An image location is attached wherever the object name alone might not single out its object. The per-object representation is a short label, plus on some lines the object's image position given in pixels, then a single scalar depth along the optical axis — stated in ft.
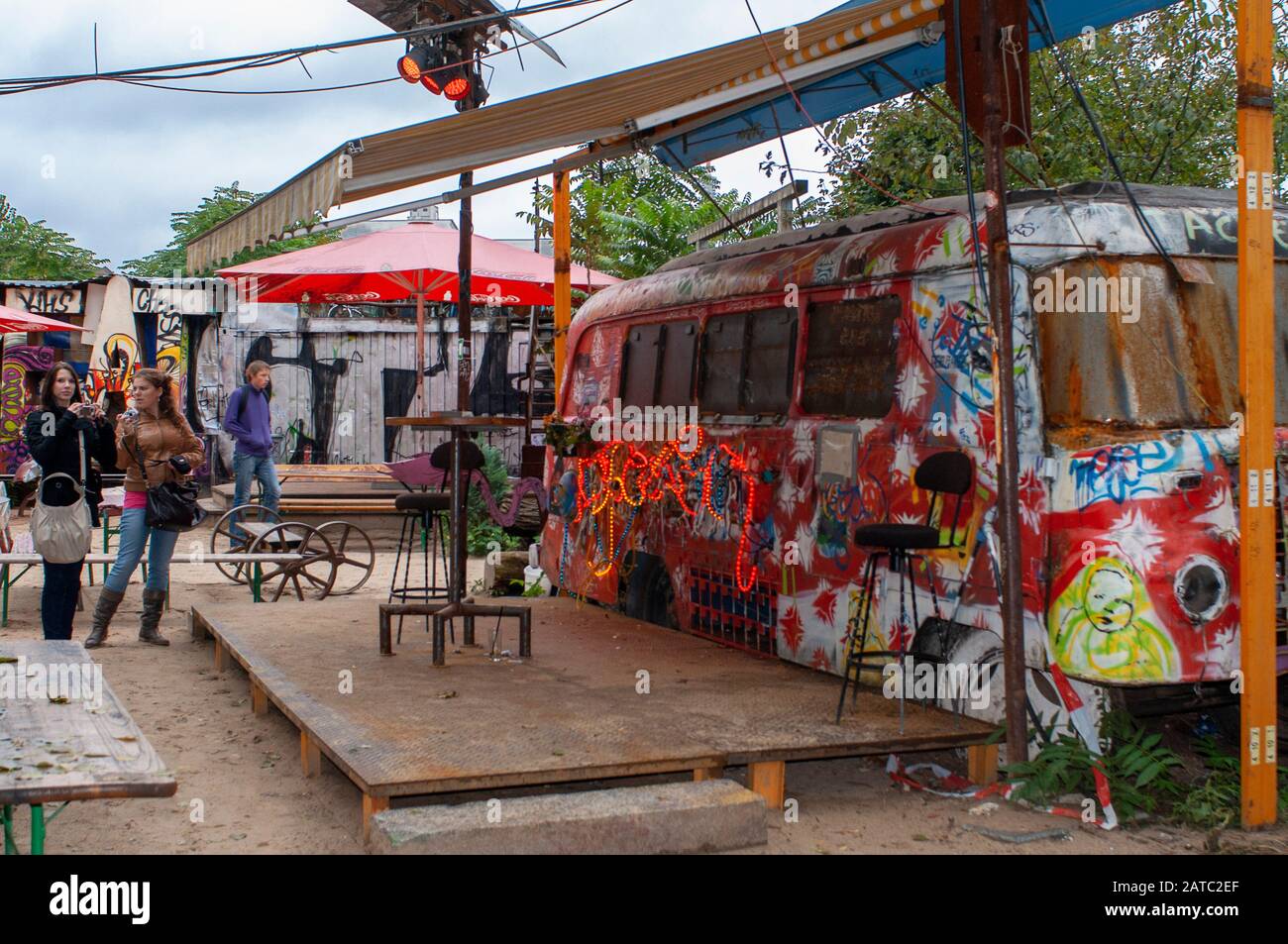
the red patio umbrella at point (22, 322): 48.03
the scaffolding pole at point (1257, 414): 17.53
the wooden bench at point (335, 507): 50.22
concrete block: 15.58
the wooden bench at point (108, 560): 32.35
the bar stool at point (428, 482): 25.52
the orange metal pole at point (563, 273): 39.11
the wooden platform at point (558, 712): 17.56
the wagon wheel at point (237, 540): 40.33
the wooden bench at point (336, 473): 54.03
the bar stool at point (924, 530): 19.45
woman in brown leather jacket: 28.71
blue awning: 25.48
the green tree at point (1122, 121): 36.60
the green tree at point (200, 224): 109.40
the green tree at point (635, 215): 60.95
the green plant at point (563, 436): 30.19
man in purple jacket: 43.21
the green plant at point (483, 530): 49.01
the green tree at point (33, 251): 100.17
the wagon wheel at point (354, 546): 39.81
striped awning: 22.20
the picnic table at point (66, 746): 12.56
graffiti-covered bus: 18.20
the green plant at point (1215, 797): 17.87
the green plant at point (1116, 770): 18.03
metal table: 24.14
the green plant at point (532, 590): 36.45
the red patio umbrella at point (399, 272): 43.14
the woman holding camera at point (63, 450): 27.27
